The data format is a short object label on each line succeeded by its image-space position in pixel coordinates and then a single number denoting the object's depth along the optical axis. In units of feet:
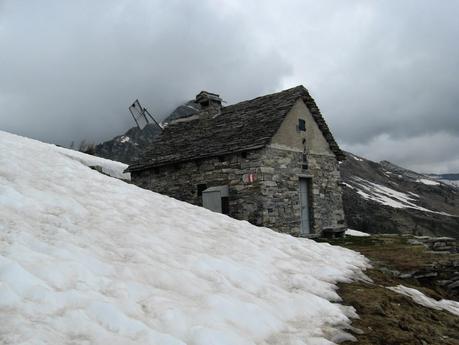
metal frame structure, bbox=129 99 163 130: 80.87
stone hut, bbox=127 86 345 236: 49.65
